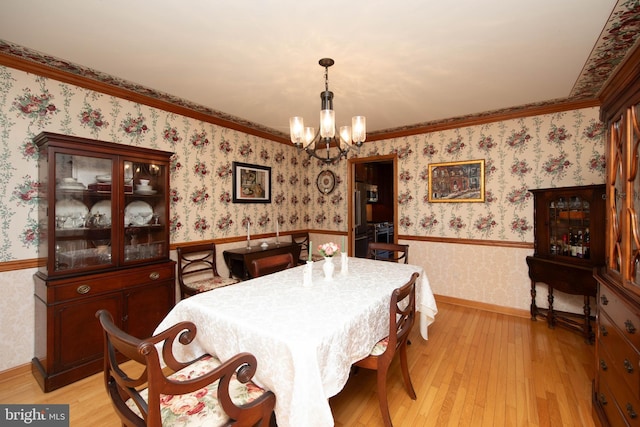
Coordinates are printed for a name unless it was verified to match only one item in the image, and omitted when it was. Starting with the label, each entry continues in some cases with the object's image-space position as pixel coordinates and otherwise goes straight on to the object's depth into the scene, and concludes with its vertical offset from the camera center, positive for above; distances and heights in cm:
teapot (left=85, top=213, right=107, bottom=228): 228 -4
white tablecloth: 112 -54
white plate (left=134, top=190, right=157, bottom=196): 255 +21
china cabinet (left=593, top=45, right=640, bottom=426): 126 -29
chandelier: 196 +63
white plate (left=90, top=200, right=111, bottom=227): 231 +4
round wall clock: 468 +55
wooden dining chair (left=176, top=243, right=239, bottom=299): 296 -63
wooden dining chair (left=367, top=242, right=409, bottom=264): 288 -36
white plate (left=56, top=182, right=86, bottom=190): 212 +23
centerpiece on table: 203 -31
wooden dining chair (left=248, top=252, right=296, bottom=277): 220 -41
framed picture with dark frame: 373 +44
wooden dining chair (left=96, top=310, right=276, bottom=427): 90 -67
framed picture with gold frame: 354 +41
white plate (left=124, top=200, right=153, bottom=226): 250 +2
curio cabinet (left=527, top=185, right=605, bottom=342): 260 -34
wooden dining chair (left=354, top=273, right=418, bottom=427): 151 -77
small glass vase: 204 -39
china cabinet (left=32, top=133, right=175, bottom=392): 202 -31
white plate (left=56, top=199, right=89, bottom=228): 213 +2
